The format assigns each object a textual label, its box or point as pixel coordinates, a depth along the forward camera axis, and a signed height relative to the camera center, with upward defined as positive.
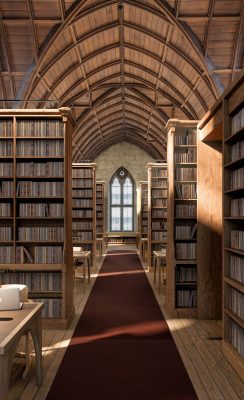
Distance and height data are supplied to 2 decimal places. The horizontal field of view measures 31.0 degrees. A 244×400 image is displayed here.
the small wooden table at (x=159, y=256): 8.03 -0.73
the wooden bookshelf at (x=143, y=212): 15.29 +0.14
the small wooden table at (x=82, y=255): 8.33 -0.75
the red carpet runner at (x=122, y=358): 3.72 -1.48
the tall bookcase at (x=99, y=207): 15.43 +0.32
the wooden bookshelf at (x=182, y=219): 6.38 -0.06
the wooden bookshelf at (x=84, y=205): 11.88 +0.29
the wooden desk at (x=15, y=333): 2.70 -0.82
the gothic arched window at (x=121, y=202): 23.98 +0.77
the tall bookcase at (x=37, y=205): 5.89 +0.14
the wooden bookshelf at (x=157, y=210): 11.31 +0.16
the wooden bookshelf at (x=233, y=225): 4.19 -0.09
